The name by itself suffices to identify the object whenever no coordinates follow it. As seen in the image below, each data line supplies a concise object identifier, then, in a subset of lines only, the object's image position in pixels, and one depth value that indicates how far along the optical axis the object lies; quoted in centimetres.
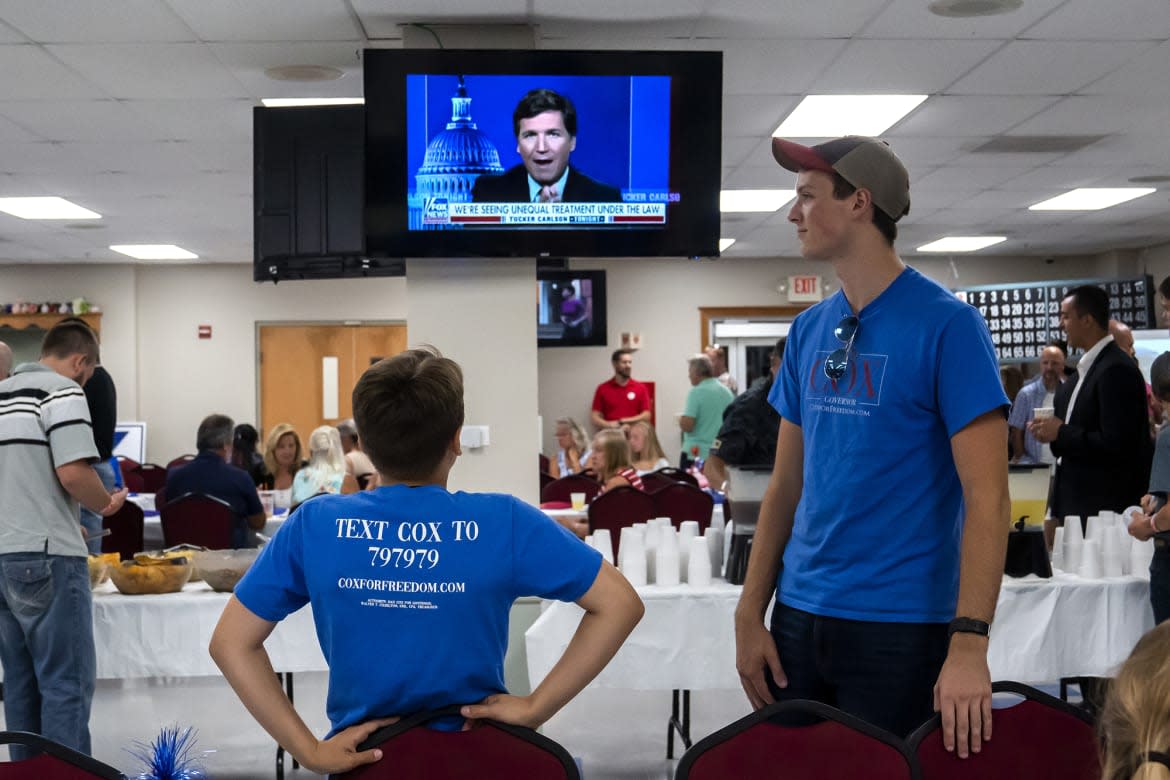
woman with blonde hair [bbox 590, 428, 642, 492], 650
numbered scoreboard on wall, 1184
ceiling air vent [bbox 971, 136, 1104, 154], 743
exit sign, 1348
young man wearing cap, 194
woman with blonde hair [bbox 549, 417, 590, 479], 862
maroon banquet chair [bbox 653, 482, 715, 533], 623
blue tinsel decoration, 280
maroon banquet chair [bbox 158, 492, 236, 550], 586
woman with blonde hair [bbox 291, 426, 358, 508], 666
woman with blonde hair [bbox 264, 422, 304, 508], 805
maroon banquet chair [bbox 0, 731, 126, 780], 177
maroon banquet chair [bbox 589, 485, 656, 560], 591
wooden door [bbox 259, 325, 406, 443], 1349
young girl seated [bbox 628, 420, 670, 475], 847
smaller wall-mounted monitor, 1123
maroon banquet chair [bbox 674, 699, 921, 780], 180
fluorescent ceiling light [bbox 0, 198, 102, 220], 912
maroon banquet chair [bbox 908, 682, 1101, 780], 188
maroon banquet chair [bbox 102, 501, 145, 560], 619
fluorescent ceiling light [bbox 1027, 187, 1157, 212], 941
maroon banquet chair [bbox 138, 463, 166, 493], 957
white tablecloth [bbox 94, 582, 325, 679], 399
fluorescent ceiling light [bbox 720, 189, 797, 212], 920
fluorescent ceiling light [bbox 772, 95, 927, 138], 641
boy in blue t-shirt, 177
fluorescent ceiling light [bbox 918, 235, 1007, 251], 1208
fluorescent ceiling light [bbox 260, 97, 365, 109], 638
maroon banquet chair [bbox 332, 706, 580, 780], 174
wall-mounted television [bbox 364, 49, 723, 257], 485
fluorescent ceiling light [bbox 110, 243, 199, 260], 1190
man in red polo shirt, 1238
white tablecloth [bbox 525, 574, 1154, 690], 391
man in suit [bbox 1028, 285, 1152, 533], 484
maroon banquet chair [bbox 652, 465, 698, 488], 739
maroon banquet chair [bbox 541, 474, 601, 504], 716
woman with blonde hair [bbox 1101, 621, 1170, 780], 120
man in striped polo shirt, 381
